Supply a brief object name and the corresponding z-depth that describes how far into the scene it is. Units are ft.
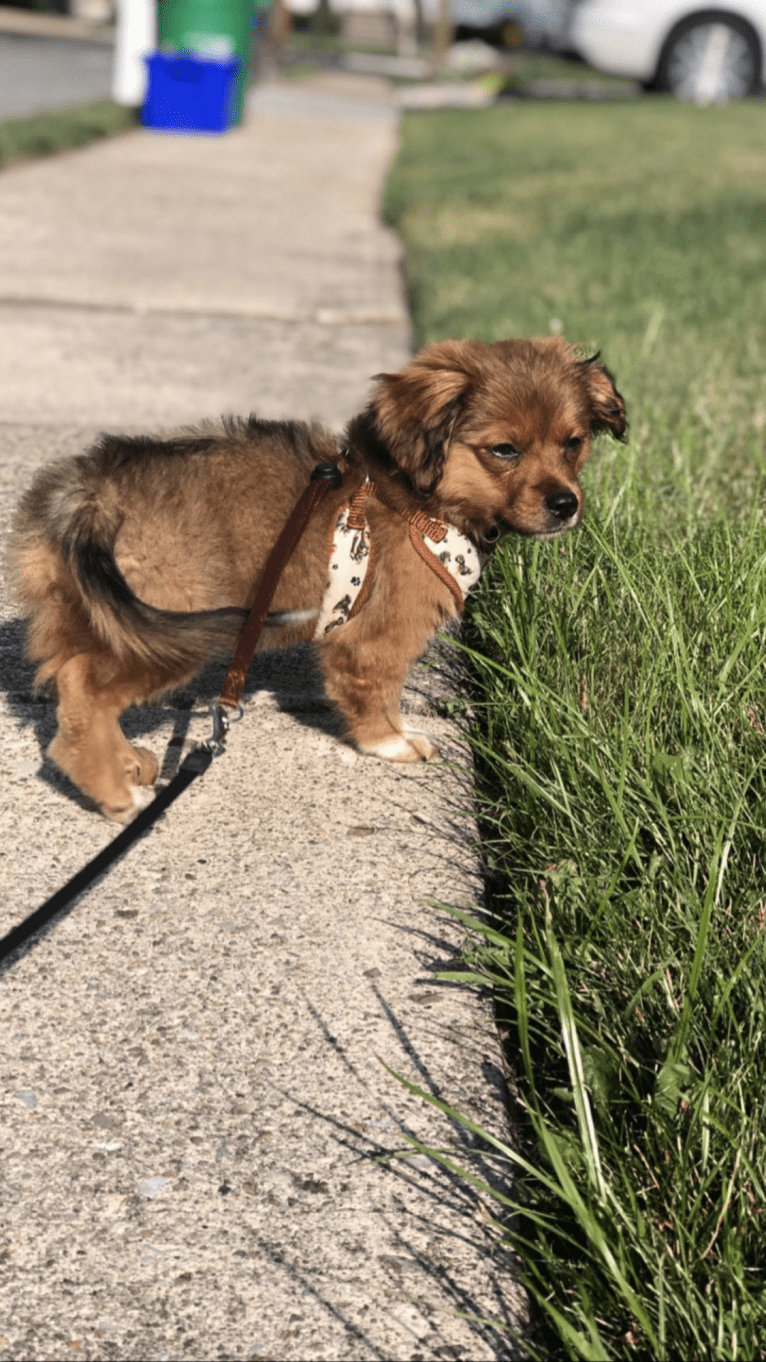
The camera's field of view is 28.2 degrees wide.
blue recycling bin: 47.55
